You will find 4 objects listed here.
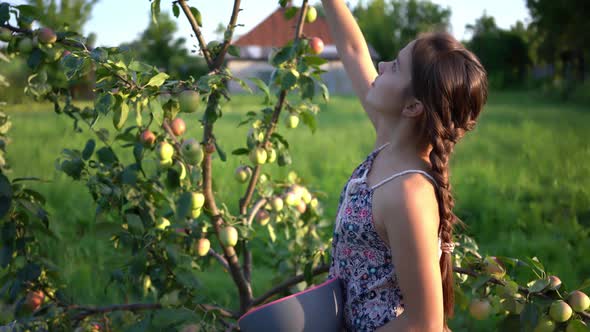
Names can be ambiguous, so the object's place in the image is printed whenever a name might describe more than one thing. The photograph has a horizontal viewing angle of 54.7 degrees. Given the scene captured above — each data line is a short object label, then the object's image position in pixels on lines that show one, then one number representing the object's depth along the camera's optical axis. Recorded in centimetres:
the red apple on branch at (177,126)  147
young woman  91
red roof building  2097
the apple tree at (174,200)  115
